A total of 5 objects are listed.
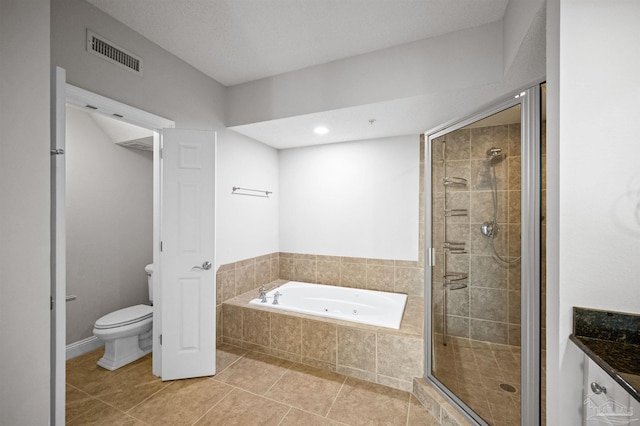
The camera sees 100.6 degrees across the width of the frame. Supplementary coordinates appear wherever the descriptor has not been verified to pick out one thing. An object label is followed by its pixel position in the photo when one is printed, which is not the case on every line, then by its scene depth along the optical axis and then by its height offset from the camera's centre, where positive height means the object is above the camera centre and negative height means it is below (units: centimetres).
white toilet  229 -108
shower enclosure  134 -32
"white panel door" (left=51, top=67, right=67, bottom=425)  141 -19
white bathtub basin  274 -98
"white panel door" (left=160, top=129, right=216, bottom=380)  212 -34
